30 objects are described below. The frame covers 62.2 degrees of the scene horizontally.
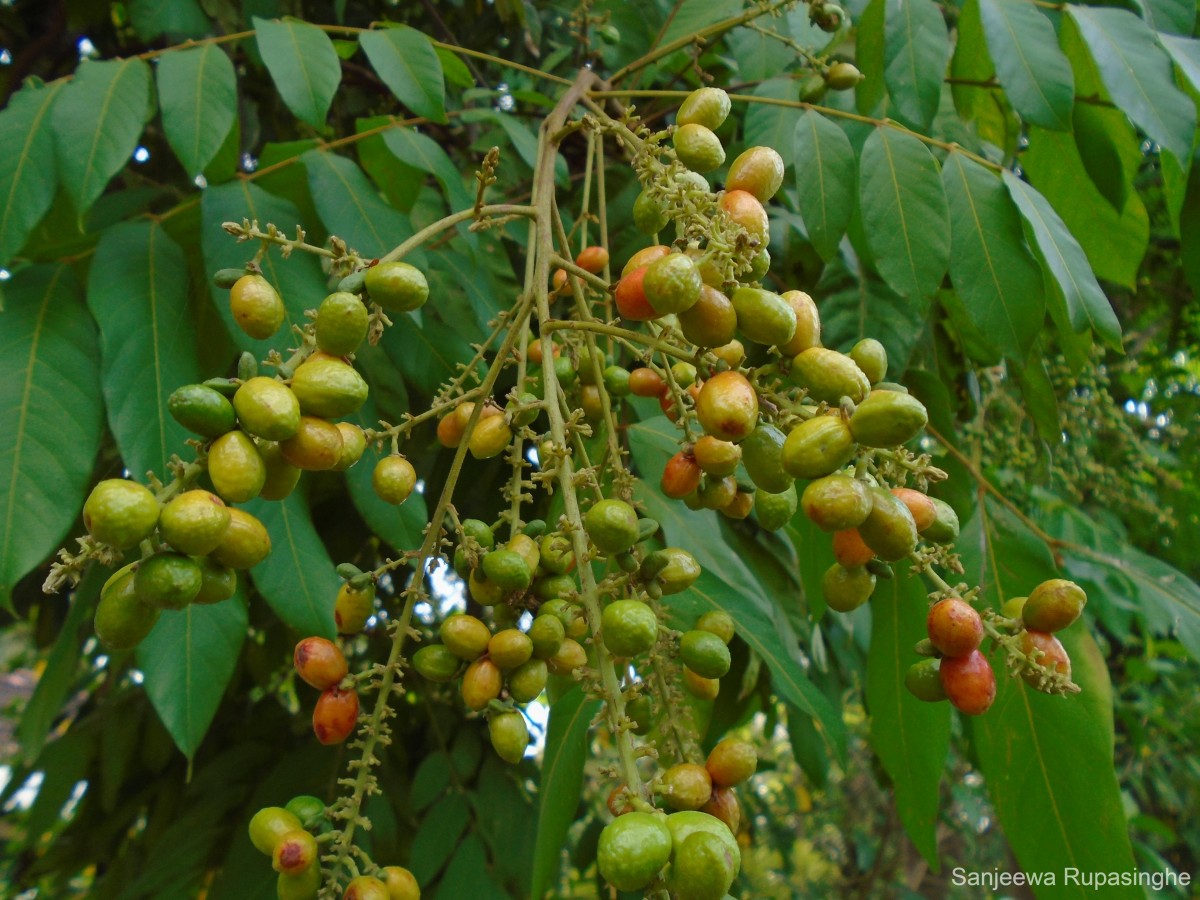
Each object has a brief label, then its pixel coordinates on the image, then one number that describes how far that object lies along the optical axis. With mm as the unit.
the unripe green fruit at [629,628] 241
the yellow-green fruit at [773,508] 305
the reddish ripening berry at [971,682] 269
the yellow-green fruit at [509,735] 283
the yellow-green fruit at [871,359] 279
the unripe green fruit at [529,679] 287
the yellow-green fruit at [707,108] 319
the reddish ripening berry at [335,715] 293
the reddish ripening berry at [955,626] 262
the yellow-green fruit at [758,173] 289
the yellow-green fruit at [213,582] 243
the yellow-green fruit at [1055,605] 260
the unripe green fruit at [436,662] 297
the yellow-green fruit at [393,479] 292
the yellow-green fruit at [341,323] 245
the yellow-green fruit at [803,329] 263
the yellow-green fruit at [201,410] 226
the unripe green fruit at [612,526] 262
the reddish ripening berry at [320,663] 291
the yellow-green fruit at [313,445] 241
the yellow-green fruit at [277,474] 247
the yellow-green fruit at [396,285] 254
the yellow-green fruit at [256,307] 261
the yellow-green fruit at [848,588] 279
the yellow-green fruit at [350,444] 259
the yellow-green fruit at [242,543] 237
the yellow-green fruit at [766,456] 257
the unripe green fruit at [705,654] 280
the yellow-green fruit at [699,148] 301
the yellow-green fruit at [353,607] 304
